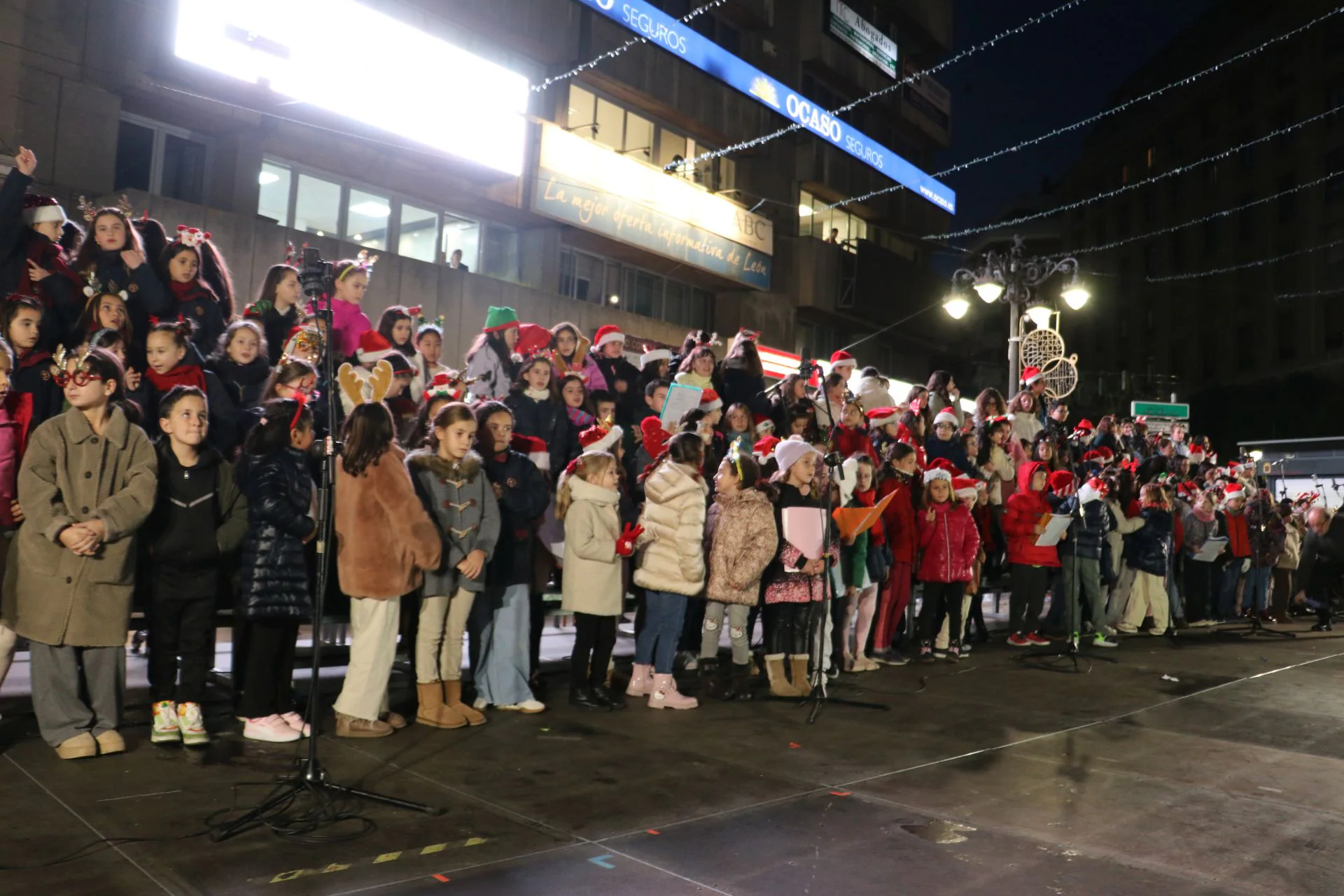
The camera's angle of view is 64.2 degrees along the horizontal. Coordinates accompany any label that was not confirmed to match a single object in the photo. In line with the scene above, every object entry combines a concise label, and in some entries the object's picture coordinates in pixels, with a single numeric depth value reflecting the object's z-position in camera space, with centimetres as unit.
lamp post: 1509
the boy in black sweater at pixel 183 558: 598
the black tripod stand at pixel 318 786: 469
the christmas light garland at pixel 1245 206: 4106
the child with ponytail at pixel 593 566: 756
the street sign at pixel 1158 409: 2798
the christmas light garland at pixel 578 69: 2077
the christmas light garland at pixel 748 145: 2380
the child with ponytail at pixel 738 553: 809
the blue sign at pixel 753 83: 1723
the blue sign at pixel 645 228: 2139
